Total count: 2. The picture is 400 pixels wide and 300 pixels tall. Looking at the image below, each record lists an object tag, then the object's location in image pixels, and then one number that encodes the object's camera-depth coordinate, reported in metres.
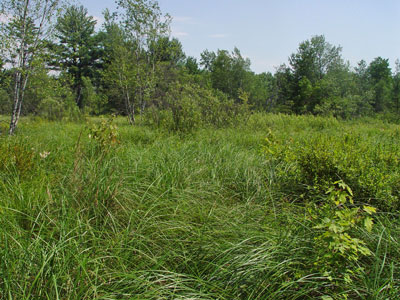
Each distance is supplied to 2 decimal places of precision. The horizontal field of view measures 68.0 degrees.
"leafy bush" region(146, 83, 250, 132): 7.11
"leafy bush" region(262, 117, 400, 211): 2.87
